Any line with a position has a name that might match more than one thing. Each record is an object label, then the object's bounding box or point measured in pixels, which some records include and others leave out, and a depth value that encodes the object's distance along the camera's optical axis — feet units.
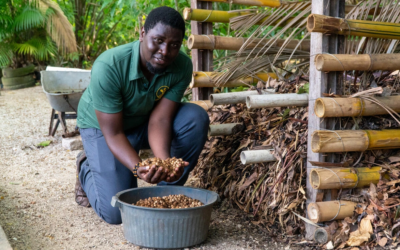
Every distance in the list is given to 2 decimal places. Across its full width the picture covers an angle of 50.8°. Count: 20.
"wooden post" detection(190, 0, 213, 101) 12.01
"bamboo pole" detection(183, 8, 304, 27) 11.54
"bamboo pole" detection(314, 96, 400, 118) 7.60
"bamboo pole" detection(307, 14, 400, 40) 7.50
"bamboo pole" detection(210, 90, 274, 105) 10.12
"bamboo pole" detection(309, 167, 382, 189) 7.78
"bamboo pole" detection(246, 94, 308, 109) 8.61
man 8.08
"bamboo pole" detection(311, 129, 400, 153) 7.70
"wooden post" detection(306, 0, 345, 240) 7.85
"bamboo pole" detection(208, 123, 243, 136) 10.48
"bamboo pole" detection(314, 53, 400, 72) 7.60
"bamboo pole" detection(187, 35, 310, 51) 11.42
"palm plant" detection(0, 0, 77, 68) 27.40
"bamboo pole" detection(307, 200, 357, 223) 7.86
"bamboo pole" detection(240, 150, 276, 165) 8.77
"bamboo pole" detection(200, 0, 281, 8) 11.97
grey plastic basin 7.34
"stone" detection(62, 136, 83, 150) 16.12
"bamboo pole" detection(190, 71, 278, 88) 11.48
